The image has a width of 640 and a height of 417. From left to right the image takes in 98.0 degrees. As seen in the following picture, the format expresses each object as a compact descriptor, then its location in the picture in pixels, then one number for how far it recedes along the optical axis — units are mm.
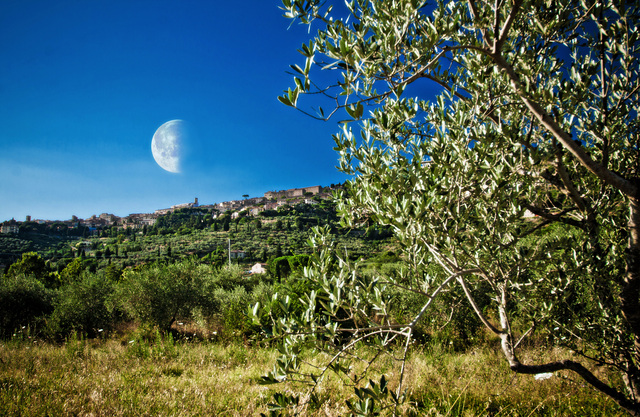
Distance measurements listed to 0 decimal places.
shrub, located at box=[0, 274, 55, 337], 12070
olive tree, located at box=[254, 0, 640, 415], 1947
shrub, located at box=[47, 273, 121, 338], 10875
